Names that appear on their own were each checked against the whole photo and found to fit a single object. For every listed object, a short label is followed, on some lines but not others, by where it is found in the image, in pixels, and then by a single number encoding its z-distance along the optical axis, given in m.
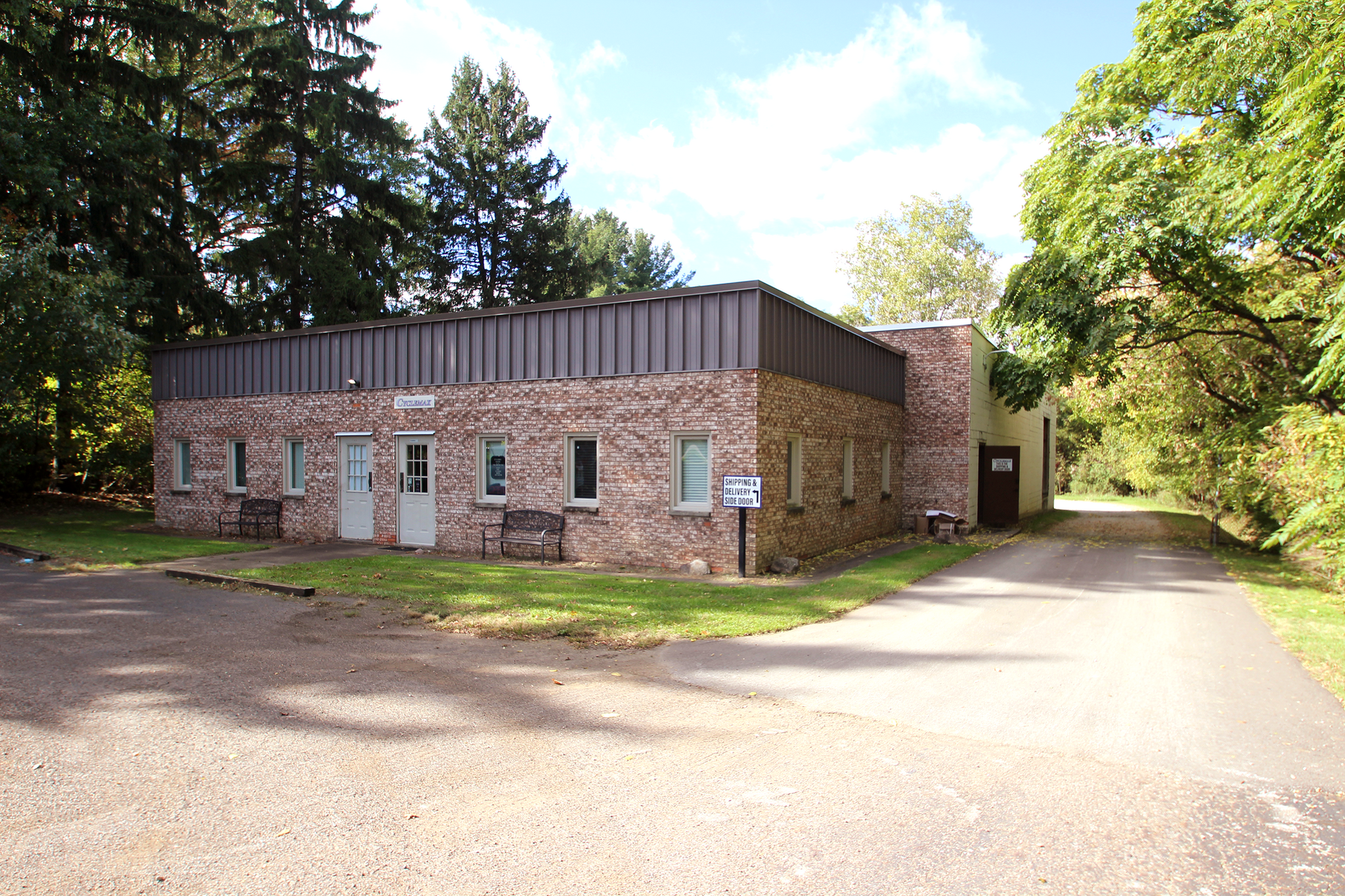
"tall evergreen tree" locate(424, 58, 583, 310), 33.66
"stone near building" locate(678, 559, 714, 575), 12.57
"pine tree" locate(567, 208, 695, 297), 45.37
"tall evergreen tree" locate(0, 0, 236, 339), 20.64
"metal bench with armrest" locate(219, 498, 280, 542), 18.08
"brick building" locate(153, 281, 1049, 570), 12.95
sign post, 11.77
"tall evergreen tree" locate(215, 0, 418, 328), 26.27
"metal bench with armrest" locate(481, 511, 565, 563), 14.27
